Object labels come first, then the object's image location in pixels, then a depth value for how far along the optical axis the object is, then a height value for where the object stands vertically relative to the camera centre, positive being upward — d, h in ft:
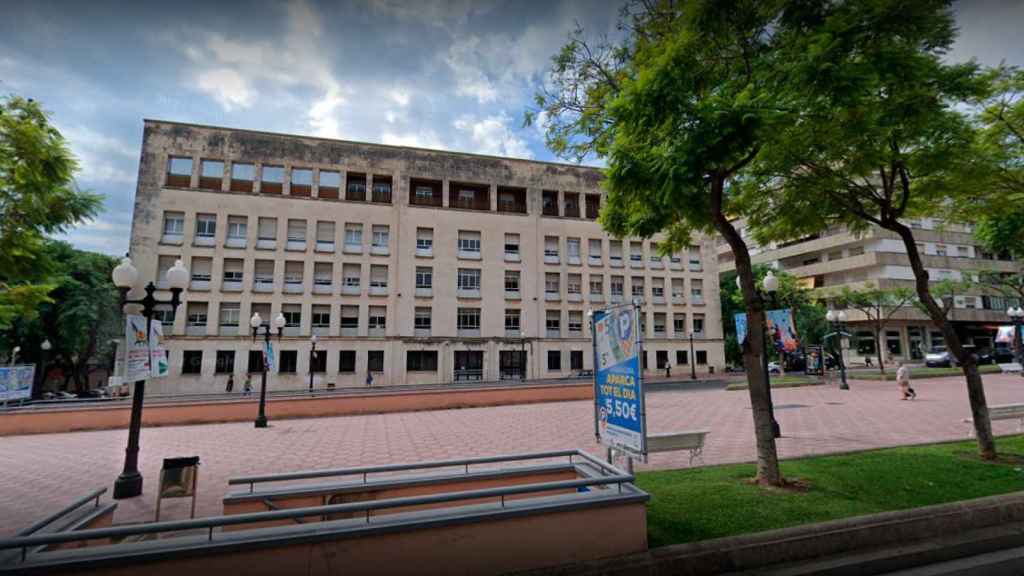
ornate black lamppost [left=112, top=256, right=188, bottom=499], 24.07 -3.58
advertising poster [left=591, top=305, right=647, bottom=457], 15.80 -1.06
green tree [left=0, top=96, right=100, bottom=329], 37.22 +14.10
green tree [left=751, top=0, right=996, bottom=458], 17.81 +9.95
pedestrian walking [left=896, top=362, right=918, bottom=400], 53.26 -3.59
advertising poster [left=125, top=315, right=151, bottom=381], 23.79 +0.36
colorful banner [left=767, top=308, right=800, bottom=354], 42.78 +2.27
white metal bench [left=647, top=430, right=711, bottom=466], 24.67 -4.74
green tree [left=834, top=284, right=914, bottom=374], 107.76 +12.80
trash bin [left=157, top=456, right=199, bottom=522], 18.79 -4.87
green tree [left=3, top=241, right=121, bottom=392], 90.63 +7.25
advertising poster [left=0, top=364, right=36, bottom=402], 55.11 -2.84
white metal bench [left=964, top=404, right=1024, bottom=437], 30.01 -4.01
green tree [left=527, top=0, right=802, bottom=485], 18.40 +9.65
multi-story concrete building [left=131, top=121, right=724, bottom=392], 102.01 +22.28
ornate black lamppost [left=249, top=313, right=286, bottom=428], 47.01 -0.32
